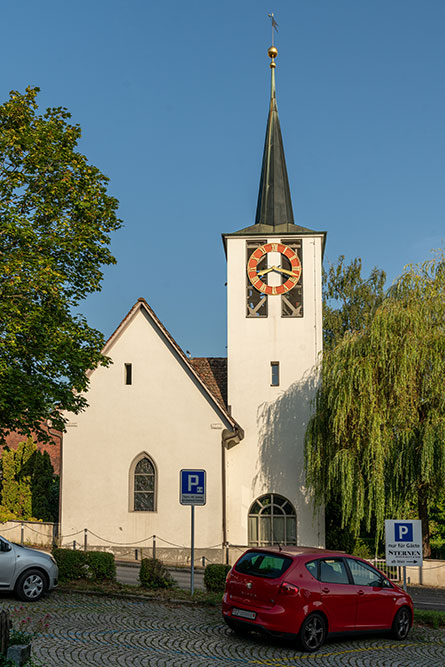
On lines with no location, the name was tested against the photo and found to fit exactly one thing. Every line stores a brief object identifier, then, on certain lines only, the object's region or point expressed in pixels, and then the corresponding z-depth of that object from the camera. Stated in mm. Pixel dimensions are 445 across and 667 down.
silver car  13250
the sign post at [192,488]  14898
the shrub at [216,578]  14758
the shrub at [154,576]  14977
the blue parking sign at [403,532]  13609
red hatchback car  10133
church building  24500
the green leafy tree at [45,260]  16016
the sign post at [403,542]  13531
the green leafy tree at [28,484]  30219
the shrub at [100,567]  15273
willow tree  21656
